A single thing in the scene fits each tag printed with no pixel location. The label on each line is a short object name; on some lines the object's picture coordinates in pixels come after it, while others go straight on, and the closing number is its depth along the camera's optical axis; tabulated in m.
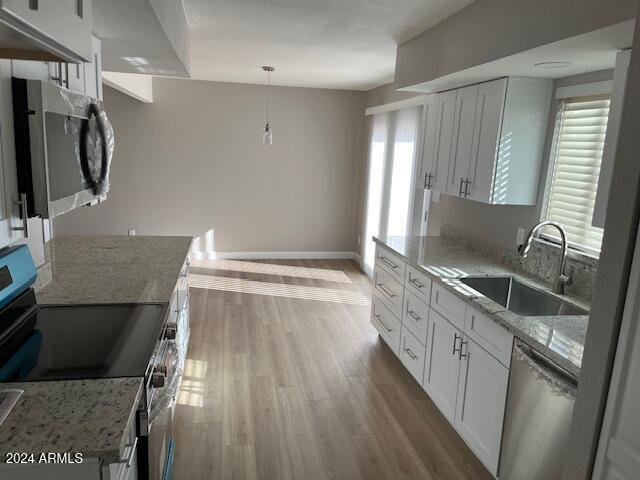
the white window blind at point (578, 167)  2.57
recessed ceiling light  2.38
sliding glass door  5.08
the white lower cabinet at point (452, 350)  2.25
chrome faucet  2.48
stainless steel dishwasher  1.81
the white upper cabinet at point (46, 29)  0.96
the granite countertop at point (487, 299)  1.90
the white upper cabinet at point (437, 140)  3.45
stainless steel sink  2.65
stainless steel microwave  1.39
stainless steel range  1.43
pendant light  5.37
